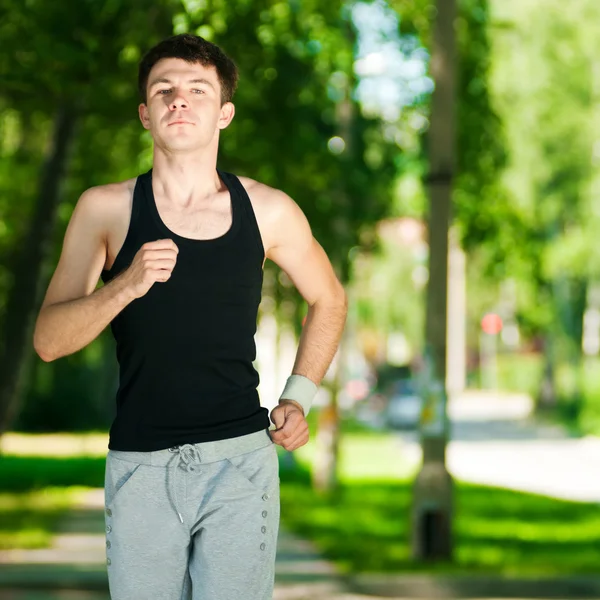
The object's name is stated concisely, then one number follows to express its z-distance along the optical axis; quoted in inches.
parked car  1656.0
